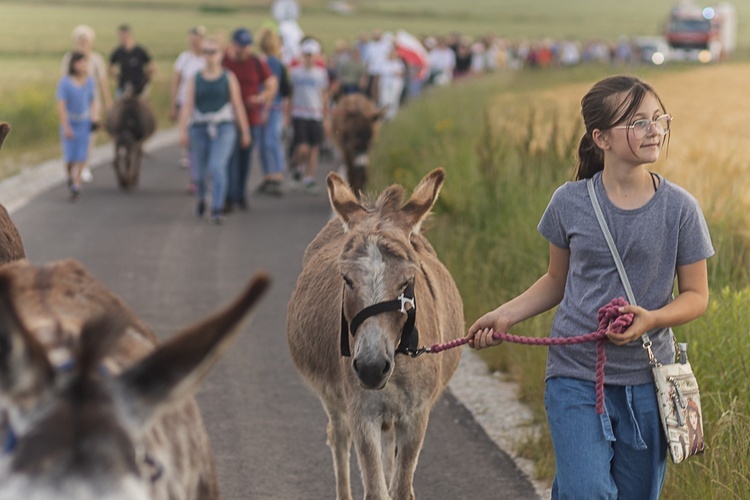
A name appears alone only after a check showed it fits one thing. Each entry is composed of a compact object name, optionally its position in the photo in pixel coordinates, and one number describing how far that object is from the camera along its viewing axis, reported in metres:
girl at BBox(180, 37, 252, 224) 15.60
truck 75.94
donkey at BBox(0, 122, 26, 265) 5.71
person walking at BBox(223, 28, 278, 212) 17.00
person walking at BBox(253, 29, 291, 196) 18.36
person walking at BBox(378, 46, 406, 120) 27.47
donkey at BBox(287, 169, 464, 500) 5.20
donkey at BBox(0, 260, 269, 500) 2.38
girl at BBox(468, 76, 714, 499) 4.64
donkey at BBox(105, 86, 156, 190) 18.55
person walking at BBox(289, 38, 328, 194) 19.05
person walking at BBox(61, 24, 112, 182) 17.72
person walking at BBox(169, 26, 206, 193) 19.12
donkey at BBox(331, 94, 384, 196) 16.78
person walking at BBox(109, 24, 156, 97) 20.95
